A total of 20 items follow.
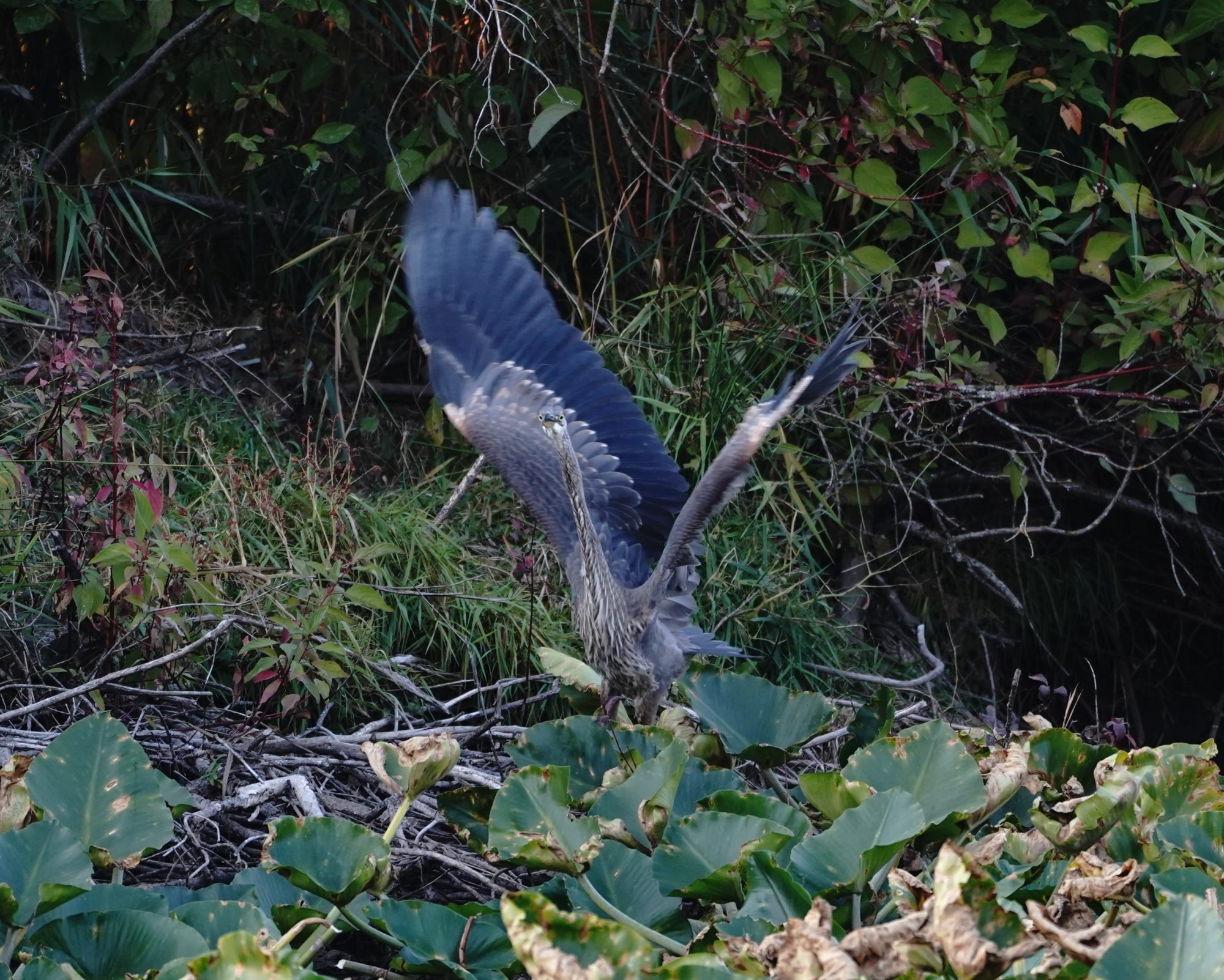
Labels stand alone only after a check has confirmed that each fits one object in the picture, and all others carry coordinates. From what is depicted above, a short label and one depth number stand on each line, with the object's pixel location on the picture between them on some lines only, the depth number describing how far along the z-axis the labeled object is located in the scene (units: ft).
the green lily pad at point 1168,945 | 99.69
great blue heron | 106.60
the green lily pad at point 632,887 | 102.23
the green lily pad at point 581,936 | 100.91
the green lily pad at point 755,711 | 103.18
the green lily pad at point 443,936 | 101.90
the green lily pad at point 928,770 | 102.33
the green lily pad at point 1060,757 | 102.90
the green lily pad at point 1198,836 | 102.12
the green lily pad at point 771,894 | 101.73
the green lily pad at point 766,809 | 102.40
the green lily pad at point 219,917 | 101.60
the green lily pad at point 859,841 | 101.79
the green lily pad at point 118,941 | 101.52
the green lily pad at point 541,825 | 101.88
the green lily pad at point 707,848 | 102.00
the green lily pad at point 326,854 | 101.75
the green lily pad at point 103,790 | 102.07
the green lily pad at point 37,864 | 101.51
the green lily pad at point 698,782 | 102.92
